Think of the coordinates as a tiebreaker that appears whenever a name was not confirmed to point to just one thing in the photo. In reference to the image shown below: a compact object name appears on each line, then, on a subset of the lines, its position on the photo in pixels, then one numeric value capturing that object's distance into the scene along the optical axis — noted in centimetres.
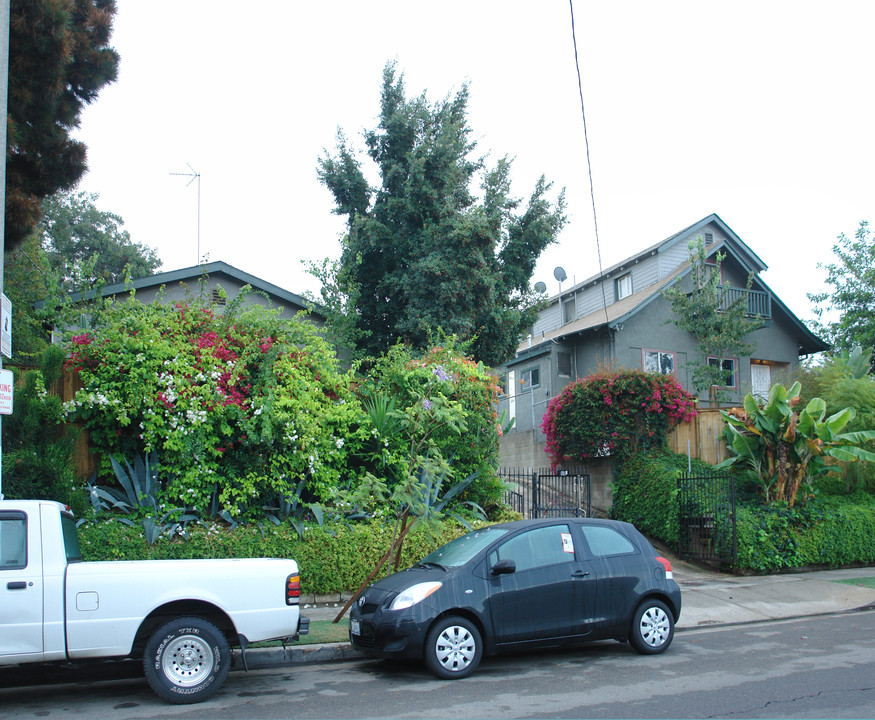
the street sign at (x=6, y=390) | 773
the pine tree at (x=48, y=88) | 1127
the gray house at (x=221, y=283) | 1750
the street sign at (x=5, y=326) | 791
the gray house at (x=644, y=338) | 2398
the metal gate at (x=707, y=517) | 1351
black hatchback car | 728
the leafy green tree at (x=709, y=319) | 2253
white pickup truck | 611
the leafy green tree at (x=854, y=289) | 2731
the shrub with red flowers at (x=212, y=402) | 1049
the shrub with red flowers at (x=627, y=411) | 1617
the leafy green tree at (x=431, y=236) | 1884
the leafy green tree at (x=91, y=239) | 3941
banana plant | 1392
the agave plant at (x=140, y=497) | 1043
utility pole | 806
